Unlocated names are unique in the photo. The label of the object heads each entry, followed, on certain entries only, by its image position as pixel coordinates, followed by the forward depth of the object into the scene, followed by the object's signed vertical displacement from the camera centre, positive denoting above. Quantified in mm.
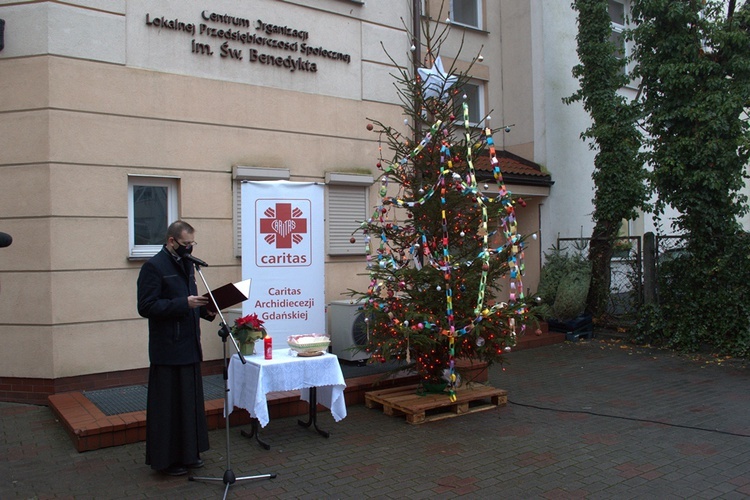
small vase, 6031 -875
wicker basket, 6039 -850
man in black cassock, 5109 -847
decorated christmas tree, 6773 -17
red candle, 5895 -847
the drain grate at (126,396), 6586 -1555
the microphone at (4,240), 3879 +118
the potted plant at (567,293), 12031 -787
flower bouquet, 5965 -708
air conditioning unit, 8789 -1046
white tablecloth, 5652 -1142
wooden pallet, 6797 -1644
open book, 5145 -315
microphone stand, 4879 -1682
